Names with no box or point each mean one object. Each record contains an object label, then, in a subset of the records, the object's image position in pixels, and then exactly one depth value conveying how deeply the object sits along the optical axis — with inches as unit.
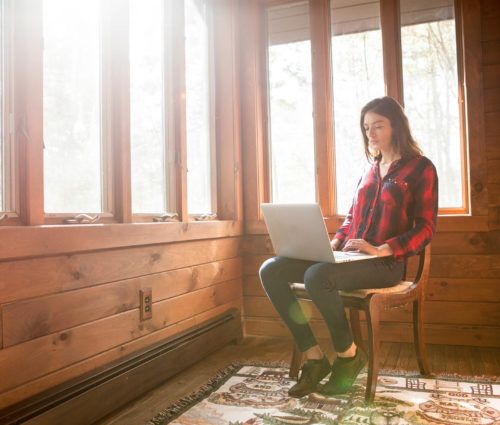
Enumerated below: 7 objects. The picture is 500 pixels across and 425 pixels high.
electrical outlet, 78.8
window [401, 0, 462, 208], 106.9
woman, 71.4
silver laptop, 69.4
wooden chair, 72.2
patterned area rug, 65.9
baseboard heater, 56.7
